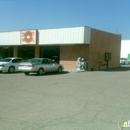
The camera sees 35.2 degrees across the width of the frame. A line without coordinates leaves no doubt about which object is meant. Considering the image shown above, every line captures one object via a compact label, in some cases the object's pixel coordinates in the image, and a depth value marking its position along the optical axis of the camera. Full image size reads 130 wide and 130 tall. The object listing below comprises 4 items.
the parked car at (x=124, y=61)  44.25
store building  23.67
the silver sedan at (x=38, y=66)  18.30
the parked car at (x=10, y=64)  20.38
